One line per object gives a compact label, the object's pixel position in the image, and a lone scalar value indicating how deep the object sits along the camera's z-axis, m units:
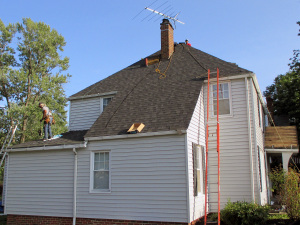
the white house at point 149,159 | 10.17
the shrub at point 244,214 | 9.50
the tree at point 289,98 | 26.98
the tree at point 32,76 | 27.80
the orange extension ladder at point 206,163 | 11.22
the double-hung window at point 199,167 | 10.70
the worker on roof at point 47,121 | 13.90
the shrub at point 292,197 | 9.92
